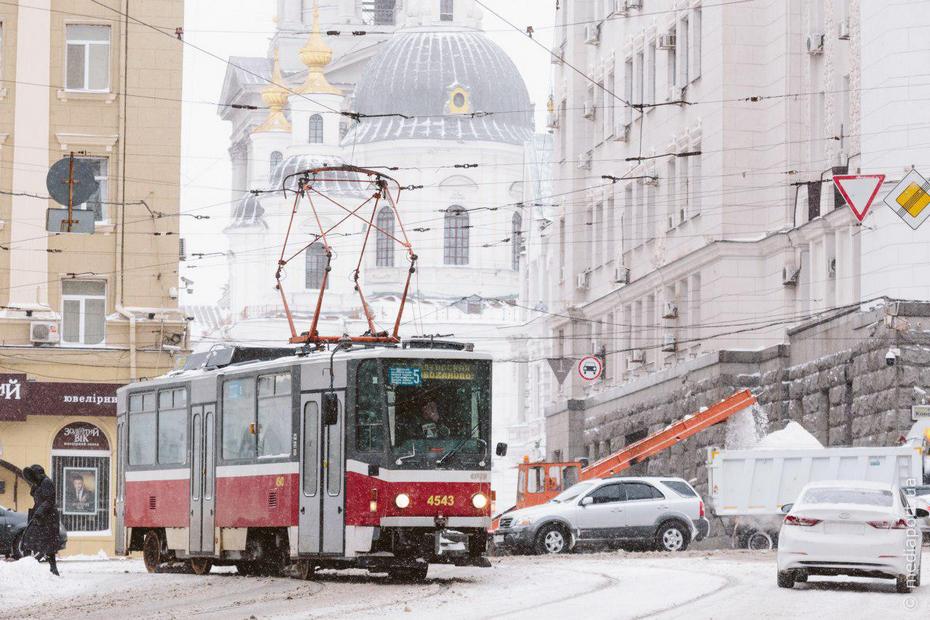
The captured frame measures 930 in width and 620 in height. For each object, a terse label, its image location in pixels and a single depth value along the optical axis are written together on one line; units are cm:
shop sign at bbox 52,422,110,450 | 5066
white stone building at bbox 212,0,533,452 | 12200
